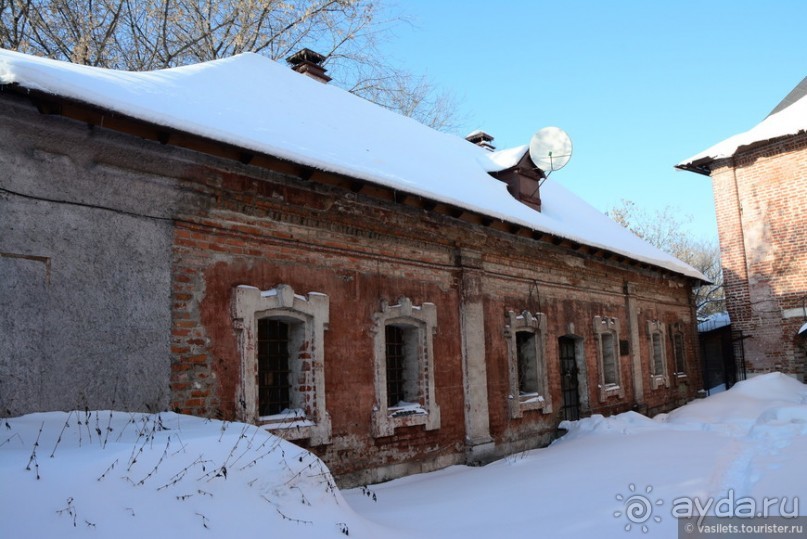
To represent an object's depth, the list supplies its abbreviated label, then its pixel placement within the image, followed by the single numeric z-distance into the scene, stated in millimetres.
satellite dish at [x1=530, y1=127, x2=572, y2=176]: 12672
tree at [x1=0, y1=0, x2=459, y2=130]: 14586
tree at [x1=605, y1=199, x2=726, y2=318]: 35362
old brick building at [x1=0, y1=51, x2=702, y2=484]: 5516
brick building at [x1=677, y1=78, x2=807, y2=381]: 17375
